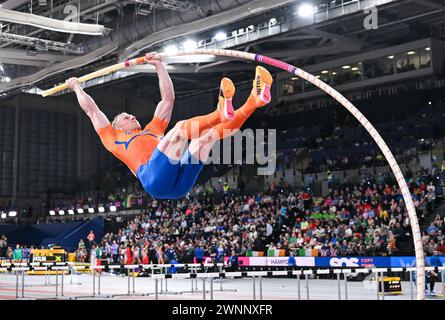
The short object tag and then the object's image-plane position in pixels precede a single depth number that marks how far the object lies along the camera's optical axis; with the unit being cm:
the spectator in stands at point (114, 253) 2908
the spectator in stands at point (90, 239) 3181
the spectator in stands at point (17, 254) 3001
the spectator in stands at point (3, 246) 3388
